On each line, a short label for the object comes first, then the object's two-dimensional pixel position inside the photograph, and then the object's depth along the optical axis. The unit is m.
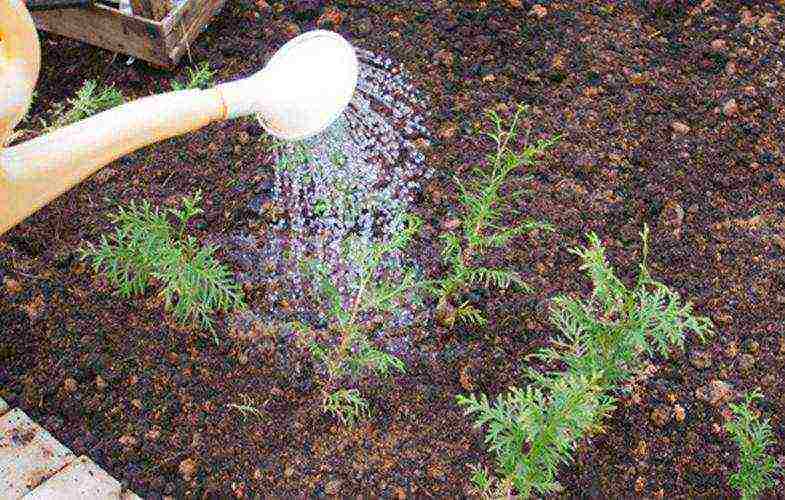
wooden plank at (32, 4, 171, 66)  3.51
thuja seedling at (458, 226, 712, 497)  2.12
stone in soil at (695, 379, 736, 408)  2.89
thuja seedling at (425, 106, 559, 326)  2.72
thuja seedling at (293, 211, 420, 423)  2.61
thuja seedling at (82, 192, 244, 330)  2.62
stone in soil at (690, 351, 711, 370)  2.96
